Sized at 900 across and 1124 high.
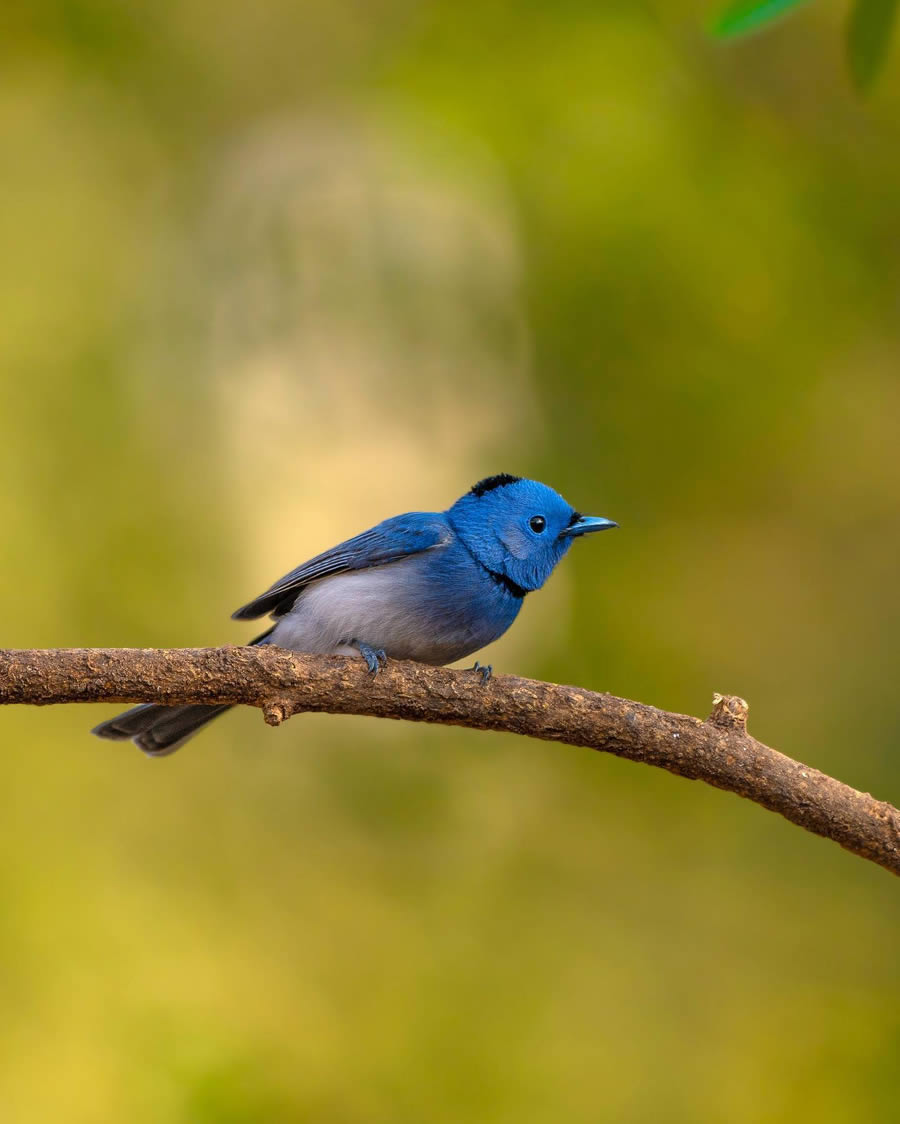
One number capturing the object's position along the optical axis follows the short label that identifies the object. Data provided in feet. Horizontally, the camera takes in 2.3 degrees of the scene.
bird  18.61
